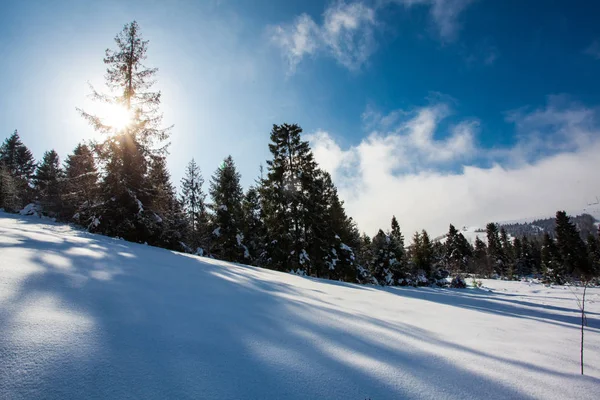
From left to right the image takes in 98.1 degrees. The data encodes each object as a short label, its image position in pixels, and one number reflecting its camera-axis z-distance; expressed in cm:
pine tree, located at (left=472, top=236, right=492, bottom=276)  5529
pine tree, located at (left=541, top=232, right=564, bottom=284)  3645
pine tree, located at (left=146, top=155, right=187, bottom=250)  1271
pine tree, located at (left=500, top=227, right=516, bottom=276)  6076
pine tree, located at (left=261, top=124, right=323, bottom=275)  1792
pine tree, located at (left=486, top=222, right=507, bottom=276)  6232
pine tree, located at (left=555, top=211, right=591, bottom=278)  4019
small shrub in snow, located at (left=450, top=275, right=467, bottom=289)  2671
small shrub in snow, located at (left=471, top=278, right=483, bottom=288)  2648
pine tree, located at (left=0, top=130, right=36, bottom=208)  3816
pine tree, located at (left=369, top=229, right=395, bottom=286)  2668
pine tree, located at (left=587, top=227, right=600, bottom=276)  3893
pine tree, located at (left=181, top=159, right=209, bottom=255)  2302
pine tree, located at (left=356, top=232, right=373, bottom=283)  2223
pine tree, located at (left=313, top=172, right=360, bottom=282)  1897
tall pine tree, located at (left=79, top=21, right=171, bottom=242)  1200
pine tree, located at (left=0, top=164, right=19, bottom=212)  2236
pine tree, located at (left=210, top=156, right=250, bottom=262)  2070
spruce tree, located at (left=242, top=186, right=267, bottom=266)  2219
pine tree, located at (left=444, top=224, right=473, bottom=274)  6531
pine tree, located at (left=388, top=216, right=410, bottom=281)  2697
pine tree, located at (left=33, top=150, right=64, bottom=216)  2400
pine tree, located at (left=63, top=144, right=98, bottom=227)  1177
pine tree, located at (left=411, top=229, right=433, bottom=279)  3692
